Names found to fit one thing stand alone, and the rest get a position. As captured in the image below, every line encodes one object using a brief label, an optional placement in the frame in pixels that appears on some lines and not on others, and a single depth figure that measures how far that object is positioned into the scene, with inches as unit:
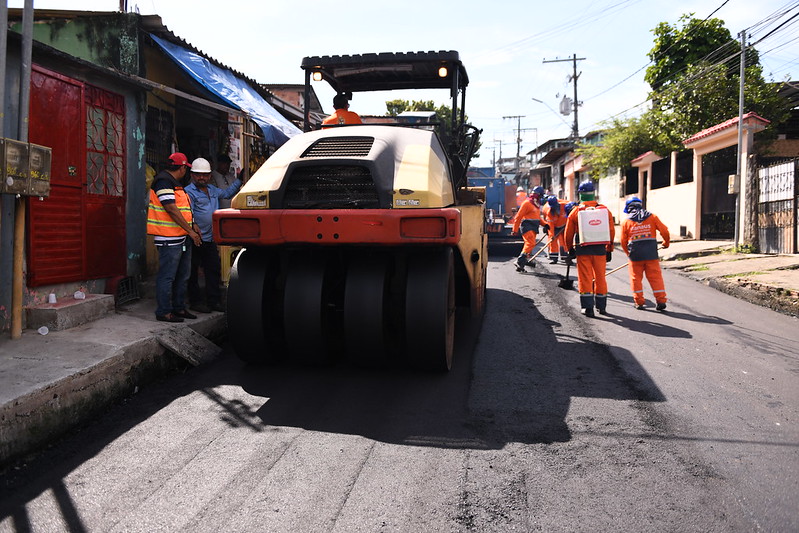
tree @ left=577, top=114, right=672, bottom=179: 949.2
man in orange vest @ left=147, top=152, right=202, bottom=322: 222.1
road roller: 167.0
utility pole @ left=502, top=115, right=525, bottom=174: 2704.2
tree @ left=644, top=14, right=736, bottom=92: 866.3
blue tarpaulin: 311.1
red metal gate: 206.4
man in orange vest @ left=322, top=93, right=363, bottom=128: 231.3
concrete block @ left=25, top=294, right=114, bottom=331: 193.2
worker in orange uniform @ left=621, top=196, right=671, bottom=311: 309.4
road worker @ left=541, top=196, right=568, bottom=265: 456.8
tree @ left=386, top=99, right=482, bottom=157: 1405.0
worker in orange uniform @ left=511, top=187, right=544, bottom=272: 454.3
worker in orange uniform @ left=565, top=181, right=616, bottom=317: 289.1
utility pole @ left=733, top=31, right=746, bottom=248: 544.7
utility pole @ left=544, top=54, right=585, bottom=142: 1529.3
